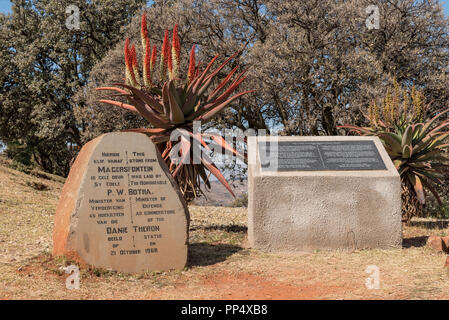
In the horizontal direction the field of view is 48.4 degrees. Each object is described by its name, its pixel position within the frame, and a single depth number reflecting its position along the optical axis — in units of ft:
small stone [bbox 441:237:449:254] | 22.26
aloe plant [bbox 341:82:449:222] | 28.06
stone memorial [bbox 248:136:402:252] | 22.62
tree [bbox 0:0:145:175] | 67.62
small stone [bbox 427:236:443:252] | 22.36
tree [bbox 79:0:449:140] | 47.83
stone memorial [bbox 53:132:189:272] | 18.53
